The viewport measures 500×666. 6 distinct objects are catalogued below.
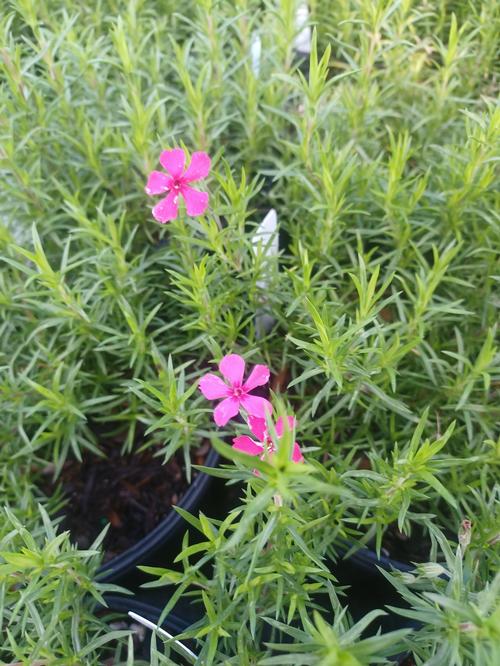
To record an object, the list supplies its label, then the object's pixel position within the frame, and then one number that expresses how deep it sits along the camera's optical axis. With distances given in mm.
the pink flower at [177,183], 171
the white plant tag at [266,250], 202
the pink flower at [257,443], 136
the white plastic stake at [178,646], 149
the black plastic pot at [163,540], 208
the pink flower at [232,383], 151
